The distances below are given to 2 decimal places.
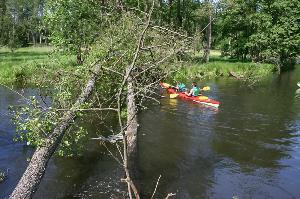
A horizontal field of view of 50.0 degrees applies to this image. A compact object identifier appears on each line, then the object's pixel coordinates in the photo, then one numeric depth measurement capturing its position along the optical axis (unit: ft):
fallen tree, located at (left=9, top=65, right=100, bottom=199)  20.96
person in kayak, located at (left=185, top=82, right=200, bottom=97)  62.89
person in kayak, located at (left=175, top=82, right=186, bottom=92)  66.72
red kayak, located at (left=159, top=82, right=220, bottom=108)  59.28
